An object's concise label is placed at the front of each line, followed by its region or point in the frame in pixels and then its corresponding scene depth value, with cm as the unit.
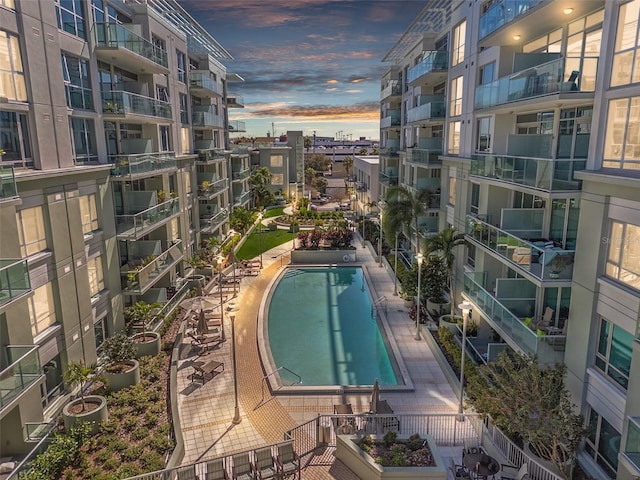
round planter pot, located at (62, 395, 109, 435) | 1390
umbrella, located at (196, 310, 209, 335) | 2097
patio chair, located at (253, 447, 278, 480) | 1222
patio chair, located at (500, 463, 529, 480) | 1155
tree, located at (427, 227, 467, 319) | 2145
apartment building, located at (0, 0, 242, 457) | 1309
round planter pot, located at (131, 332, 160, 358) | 1965
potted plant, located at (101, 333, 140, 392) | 1678
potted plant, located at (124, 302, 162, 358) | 1967
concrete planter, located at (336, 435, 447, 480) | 1174
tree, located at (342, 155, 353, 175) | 10788
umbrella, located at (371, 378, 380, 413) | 1448
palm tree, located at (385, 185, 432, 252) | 2698
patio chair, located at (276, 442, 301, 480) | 1224
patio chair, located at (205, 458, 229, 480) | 1197
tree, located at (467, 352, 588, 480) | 1102
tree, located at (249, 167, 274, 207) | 5962
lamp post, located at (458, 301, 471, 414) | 1434
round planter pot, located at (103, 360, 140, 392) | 1677
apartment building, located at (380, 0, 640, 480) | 1115
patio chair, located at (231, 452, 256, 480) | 1204
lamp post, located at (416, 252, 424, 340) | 2116
